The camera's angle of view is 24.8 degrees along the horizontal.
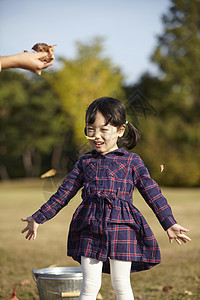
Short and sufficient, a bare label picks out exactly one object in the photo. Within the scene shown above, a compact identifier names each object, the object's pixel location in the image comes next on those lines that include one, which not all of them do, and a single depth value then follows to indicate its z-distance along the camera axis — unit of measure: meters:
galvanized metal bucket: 3.48
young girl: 3.05
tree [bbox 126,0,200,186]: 27.64
